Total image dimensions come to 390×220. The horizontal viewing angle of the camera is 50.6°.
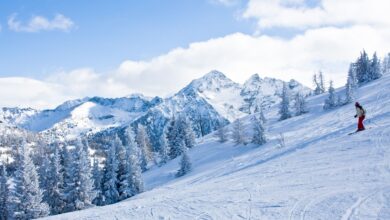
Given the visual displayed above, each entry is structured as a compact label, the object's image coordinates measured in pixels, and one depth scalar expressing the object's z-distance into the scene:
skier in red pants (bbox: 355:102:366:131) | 27.94
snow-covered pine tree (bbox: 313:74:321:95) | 134.62
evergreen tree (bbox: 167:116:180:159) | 84.38
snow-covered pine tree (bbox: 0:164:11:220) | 56.56
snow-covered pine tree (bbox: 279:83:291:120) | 85.45
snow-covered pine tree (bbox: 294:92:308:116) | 84.00
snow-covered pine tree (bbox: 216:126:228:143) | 75.56
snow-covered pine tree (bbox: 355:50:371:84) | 102.35
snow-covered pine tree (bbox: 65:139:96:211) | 50.72
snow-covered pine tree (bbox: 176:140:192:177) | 59.66
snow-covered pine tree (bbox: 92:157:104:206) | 56.74
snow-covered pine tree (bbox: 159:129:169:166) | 83.88
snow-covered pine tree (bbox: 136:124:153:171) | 94.75
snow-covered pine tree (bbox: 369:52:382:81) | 101.06
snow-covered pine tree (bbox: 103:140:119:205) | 55.47
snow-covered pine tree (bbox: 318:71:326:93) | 136.12
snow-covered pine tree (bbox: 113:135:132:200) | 55.06
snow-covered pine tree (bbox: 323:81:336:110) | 75.31
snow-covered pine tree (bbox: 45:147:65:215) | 53.17
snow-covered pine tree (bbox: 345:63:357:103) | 72.25
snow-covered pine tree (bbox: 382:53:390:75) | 153.19
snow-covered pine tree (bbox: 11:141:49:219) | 45.53
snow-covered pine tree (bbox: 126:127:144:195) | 54.94
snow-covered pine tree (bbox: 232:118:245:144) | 67.44
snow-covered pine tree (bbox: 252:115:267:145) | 60.12
